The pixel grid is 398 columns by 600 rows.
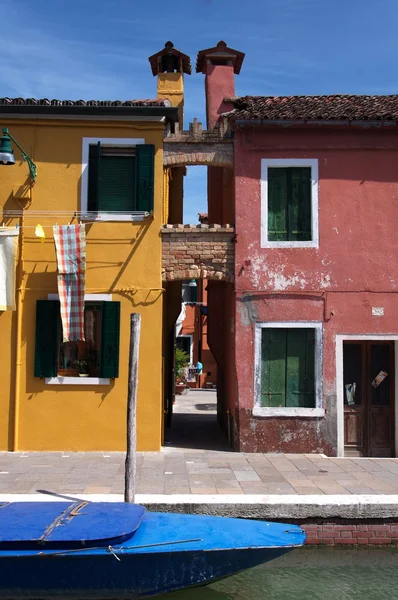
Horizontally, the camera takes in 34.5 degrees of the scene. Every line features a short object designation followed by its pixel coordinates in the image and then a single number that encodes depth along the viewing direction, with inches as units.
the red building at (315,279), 468.1
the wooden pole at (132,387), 334.0
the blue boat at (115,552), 253.0
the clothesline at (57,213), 475.5
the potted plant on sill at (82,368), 473.1
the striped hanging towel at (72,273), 457.7
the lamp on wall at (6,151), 394.6
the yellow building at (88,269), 464.4
